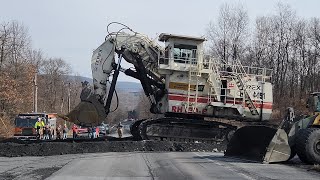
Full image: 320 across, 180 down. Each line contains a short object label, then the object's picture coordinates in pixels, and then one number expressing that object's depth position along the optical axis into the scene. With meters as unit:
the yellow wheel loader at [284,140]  14.37
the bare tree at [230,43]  58.53
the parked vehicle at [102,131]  52.85
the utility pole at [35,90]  53.92
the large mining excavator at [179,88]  21.14
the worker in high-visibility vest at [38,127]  36.22
